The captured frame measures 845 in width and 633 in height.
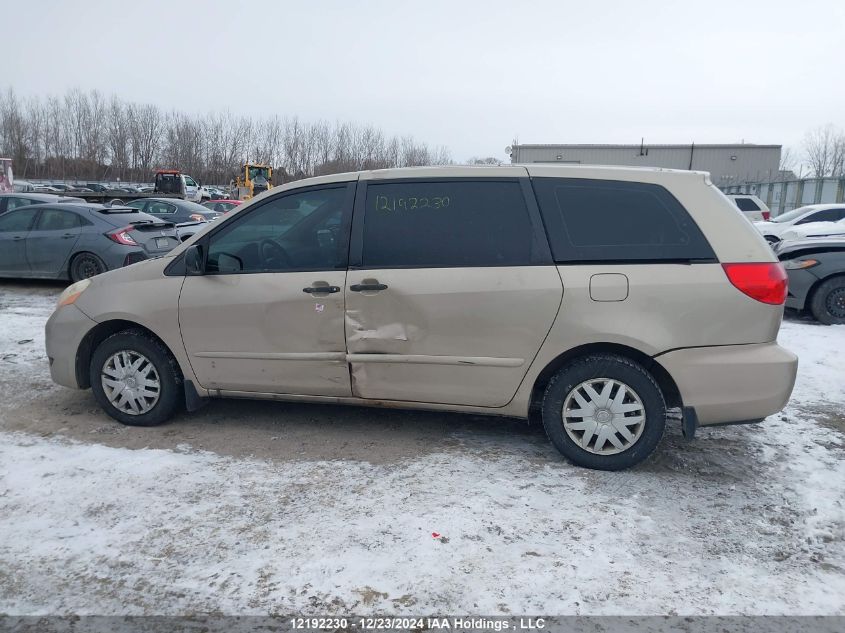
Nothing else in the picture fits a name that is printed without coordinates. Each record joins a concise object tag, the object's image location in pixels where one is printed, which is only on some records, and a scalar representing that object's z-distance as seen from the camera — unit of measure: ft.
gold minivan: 12.51
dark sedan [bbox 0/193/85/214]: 49.08
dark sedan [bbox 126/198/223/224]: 62.03
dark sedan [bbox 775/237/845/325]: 27.71
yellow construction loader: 133.39
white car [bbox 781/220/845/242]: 40.65
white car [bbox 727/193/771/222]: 73.82
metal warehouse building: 154.81
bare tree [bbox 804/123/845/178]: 229.04
